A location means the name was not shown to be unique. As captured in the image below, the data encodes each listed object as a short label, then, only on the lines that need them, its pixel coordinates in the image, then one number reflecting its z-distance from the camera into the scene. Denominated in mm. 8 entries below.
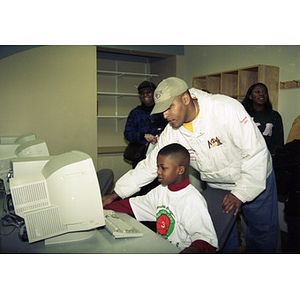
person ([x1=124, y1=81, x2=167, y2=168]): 1933
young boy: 1225
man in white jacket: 1442
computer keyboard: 1232
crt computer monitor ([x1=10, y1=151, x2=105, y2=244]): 1086
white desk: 1189
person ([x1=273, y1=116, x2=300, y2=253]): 1773
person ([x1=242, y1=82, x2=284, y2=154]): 1796
